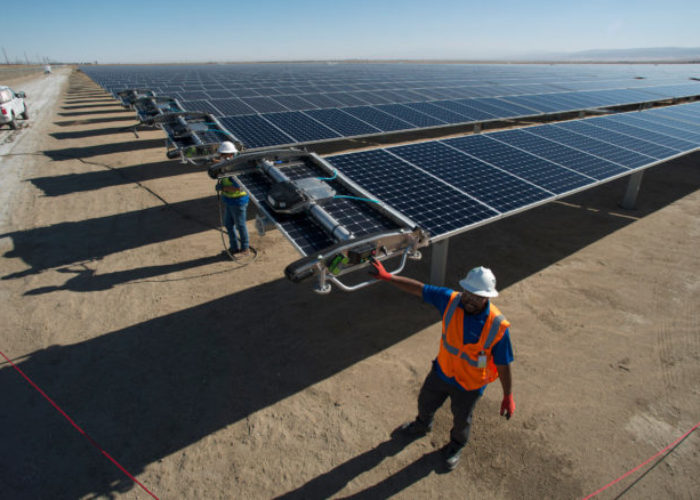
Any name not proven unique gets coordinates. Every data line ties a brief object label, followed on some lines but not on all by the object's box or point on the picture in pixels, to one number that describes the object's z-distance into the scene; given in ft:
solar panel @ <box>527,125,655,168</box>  33.10
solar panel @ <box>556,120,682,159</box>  36.83
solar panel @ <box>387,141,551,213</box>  23.40
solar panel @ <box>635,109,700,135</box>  48.42
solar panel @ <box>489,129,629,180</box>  29.81
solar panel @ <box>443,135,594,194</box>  26.53
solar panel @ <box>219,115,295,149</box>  35.19
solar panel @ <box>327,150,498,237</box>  20.21
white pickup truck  73.41
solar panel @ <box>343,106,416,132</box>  43.83
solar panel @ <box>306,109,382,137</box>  40.91
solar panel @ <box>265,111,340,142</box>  37.91
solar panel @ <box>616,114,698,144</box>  44.29
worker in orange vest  12.92
